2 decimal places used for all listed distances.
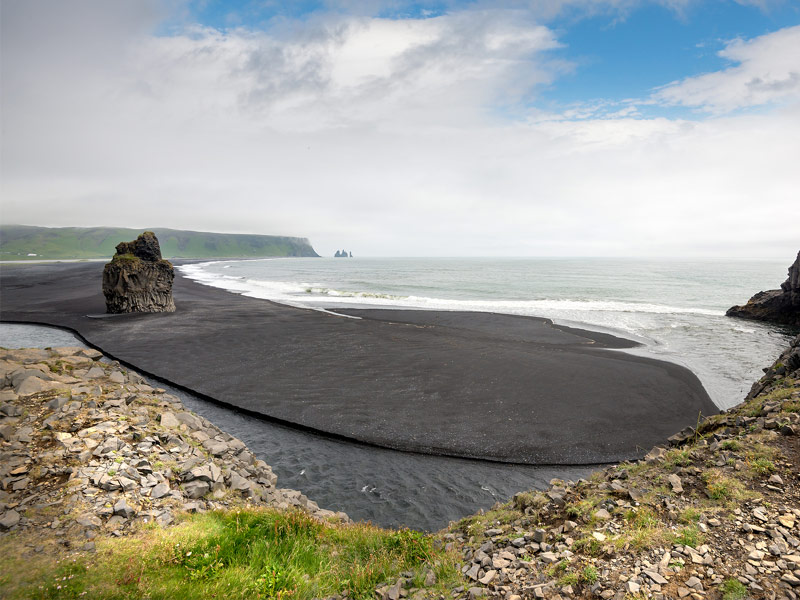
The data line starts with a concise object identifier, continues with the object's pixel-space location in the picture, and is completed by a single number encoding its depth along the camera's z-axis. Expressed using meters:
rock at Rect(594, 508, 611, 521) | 6.29
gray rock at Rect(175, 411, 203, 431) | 10.34
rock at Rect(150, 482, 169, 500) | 7.16
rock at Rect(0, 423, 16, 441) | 7.82
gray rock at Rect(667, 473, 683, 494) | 6.68
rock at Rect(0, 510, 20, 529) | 6.03
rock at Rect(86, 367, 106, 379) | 11.69
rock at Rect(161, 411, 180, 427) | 9.83
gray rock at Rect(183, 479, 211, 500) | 7.54
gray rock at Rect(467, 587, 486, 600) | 5.25
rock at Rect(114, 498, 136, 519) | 6.54
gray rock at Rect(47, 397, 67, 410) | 9.05
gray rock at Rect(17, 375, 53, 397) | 9.52
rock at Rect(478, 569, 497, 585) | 5.48
